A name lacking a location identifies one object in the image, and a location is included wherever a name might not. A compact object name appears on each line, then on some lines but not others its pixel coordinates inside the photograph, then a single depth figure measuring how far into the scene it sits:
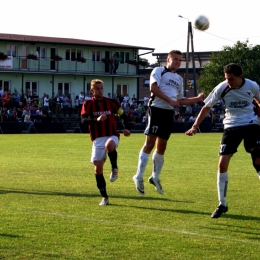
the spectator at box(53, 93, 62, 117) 51.78
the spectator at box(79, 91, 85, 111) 54.69
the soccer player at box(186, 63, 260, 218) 9.40
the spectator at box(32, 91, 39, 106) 50.90
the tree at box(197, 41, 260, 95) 84.38
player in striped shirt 10.80
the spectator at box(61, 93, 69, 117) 52.28
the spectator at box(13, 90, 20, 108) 48.38
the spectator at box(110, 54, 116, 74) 67.02
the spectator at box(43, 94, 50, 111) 49.81
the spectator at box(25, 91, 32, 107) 49.41
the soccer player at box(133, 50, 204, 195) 10.86
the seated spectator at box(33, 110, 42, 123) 47.62
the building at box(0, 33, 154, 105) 62.09
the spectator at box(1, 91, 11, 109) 46.91
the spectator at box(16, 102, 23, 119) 47.94
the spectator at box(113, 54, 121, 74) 67.44
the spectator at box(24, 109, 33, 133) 46.42
